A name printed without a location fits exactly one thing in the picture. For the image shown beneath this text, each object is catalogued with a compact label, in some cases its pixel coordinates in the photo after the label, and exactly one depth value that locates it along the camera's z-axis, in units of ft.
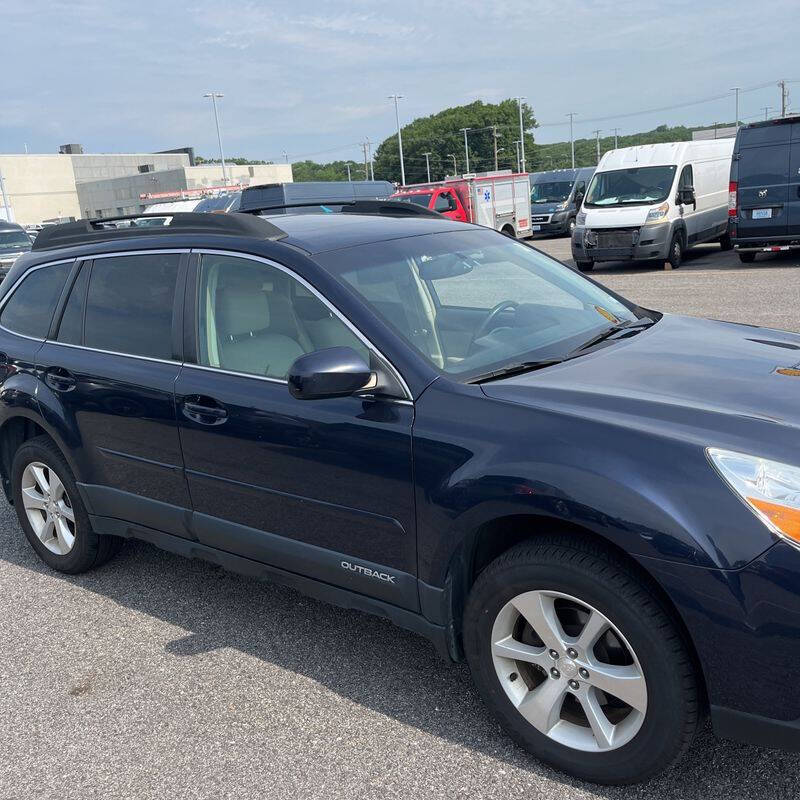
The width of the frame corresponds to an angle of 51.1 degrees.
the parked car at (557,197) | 84.38
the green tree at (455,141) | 400.67
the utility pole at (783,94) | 287.89
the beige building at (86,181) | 229.04
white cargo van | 51.57
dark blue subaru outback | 7.43
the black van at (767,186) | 45.68
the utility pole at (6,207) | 179.56
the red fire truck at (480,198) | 68.69
